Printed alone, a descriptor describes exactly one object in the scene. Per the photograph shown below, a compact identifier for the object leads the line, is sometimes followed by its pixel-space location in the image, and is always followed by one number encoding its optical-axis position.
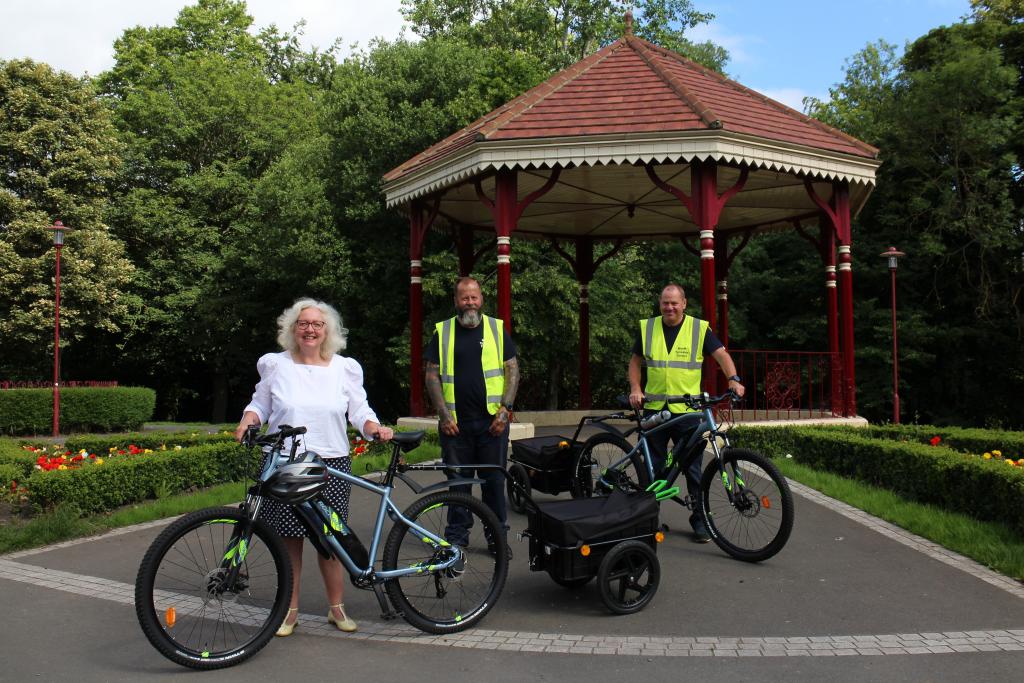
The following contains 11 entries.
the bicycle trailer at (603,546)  4.70
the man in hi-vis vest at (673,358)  6.24
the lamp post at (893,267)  21.03
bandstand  10.81
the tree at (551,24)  30.64
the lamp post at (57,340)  21.29
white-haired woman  4.34
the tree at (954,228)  23.59
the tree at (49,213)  24.84
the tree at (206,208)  26.81
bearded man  5.54
